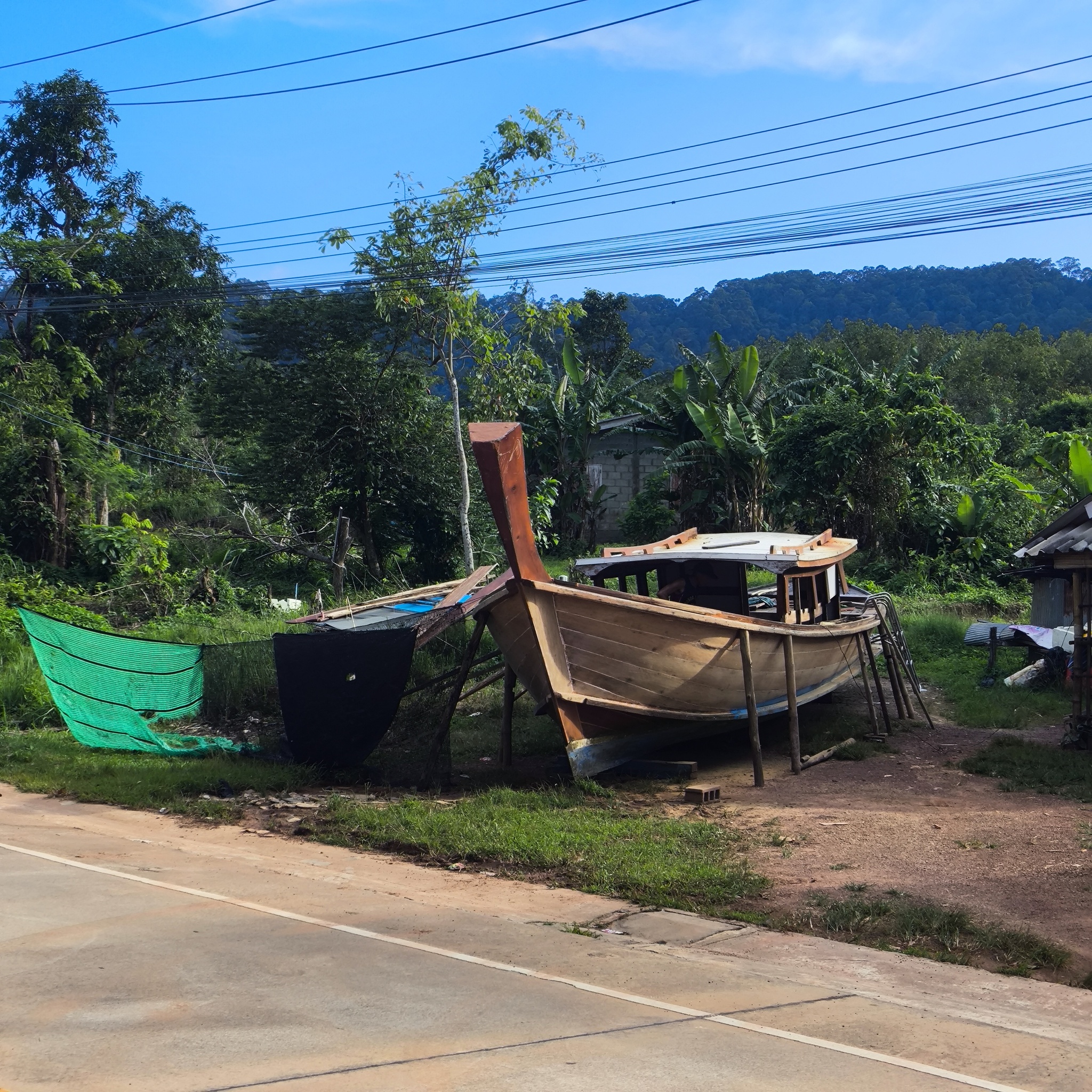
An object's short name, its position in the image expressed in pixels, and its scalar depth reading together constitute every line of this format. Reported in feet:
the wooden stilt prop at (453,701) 33.76
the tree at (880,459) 79.77
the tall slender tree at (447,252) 57.98
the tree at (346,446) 74.59
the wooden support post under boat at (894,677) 44.73
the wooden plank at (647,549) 41.37
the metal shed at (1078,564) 35.96
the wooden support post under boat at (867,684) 41.57
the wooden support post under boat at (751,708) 34.27
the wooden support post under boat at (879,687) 42.29
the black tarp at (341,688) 33.94
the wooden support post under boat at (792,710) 35.99
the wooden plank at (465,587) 36.04
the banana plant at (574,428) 98.17
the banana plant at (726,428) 85.20
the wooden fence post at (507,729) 35.73
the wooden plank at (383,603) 42.24
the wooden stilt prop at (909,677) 44.98
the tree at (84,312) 75.25
